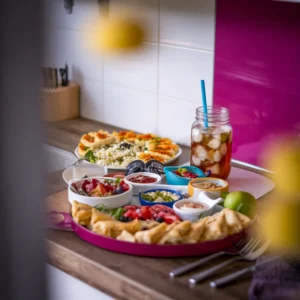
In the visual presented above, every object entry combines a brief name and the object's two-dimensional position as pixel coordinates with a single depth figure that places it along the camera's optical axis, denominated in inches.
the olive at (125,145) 70.3
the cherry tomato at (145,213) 55.4
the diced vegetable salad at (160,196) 59.0
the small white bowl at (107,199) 57.5
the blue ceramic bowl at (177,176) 62.2
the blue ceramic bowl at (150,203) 58.2
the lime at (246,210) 56.4
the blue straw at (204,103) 63.7
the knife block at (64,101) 80.8
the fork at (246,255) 50.0
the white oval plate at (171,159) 66.9
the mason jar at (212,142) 63.3
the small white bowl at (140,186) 61.0
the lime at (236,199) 56.8
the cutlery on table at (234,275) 49.0
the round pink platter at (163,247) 52.3
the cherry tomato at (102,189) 58.7
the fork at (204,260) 50.4
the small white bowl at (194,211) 56.0
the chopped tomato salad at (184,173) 62.9
